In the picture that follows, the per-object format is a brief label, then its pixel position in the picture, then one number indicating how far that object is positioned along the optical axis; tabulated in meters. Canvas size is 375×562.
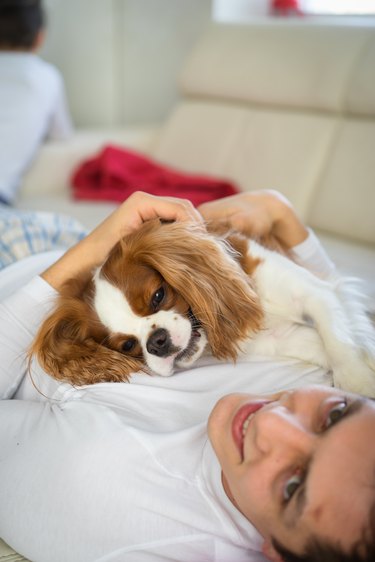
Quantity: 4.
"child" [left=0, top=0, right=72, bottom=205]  3.18
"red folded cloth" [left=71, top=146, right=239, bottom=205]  2.83
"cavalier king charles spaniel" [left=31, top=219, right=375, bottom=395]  1.37
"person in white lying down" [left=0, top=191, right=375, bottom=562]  0.87
